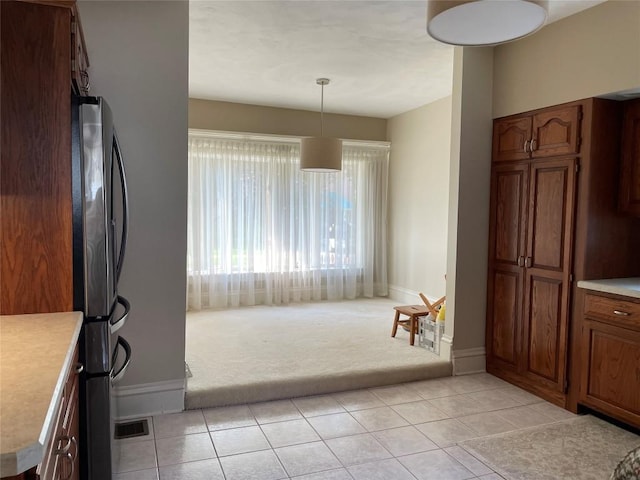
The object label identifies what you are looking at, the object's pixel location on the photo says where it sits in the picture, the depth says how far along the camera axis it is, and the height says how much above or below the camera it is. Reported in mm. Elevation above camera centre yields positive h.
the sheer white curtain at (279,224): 5676 -152
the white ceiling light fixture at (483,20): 1781 +784
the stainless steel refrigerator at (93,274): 1847 -257
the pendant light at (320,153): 4562 +582
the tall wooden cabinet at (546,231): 3004 -91
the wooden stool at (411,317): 4215 -929
